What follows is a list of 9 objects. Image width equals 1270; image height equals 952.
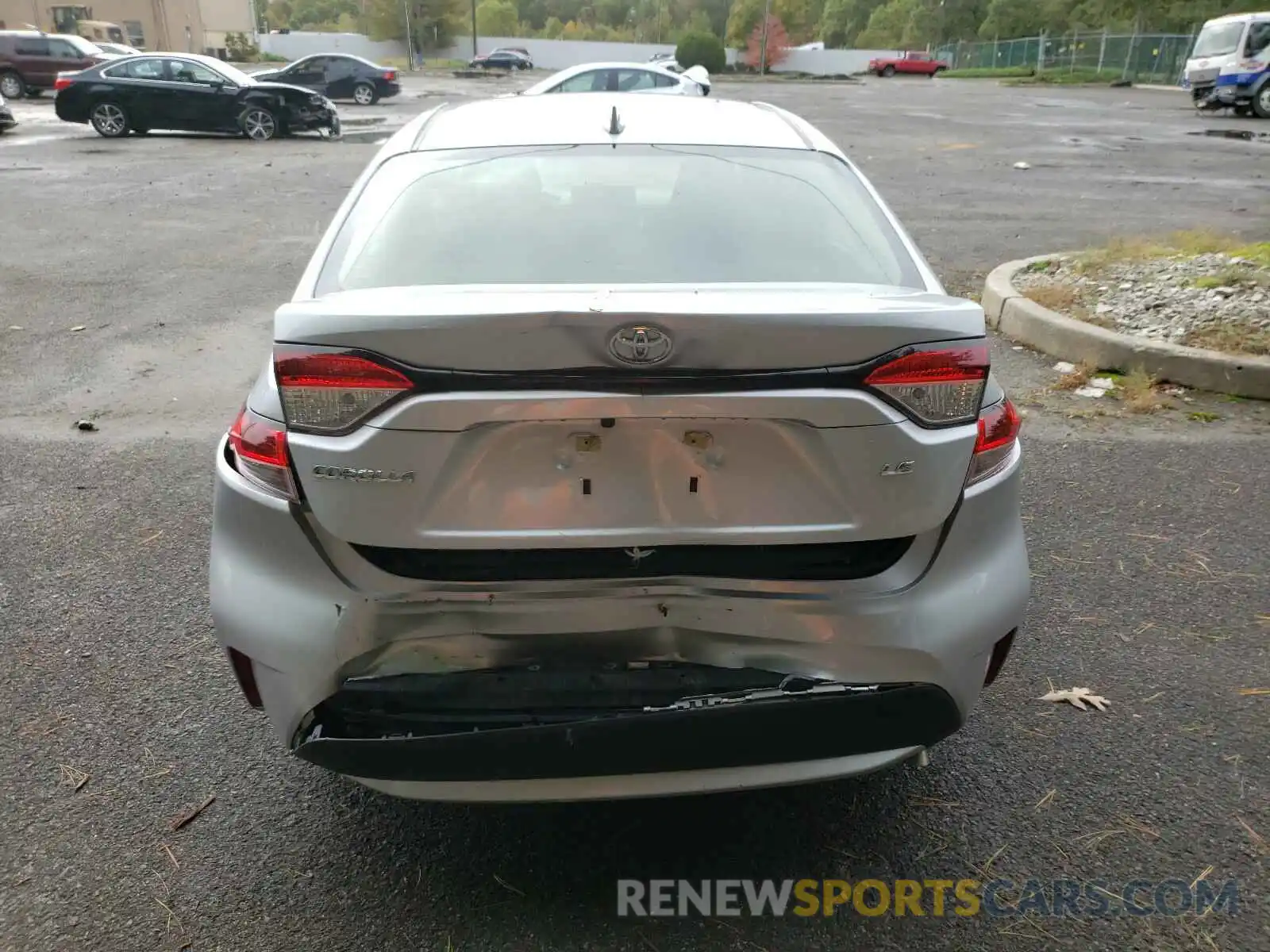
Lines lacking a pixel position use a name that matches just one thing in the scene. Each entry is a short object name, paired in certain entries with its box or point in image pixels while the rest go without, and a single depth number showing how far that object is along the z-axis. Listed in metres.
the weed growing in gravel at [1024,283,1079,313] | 6.69
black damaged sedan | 18.28
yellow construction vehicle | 49.25
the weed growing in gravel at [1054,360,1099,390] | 5.71
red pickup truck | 63.25
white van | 23.06
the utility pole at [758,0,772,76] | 61.72
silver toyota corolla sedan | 1.94
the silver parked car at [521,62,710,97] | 18.16
